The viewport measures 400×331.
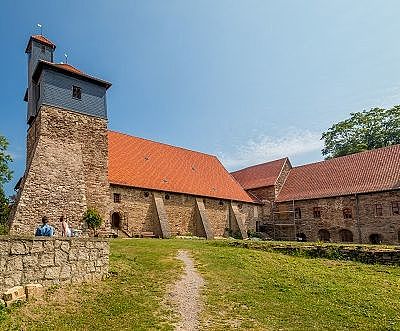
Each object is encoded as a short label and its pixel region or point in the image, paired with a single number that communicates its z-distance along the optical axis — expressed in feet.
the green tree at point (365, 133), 133.69
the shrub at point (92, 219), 68.13
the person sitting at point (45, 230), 32.04
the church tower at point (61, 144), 63.55
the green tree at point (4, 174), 87.56
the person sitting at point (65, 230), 38.39
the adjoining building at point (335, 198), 90.89
